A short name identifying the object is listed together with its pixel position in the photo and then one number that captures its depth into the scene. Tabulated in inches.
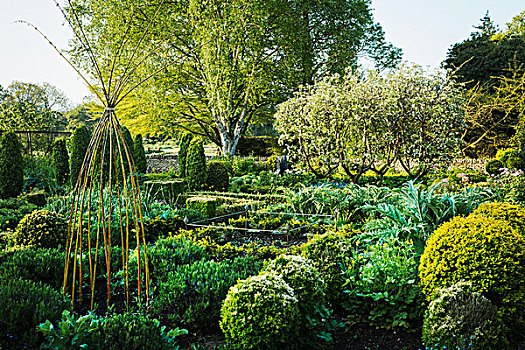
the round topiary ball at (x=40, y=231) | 173.9
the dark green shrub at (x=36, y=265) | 133.6
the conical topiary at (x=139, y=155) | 441.4
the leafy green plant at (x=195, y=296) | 116.1
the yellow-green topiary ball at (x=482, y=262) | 111.7
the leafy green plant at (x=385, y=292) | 123.4
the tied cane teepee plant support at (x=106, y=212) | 105.2
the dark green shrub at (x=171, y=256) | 143.3
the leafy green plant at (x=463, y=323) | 99.5
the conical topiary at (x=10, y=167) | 333.4
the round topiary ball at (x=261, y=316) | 94.7
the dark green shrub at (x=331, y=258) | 134.6
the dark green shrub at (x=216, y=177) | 381.7
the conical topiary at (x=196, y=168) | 374.0
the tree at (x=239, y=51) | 559.8
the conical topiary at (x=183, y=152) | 406.3
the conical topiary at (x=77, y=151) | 378.6
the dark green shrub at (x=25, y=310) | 85.4
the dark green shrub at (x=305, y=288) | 108.5
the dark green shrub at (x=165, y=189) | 337.1
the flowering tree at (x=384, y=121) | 337.7
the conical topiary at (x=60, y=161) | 400.8
